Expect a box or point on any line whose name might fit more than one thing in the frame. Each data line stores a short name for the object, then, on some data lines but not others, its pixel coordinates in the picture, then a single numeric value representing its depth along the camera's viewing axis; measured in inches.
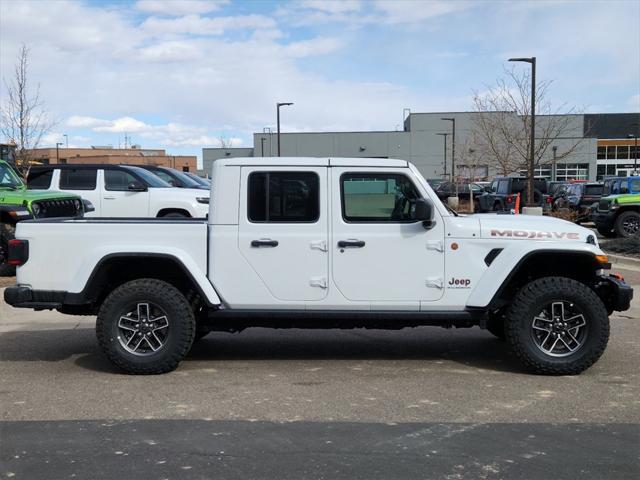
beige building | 3110.2
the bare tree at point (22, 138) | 890.4
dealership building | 2603.3
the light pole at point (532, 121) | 886.4
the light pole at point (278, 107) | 1290.6
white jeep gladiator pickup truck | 231.3
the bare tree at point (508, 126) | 1163.9
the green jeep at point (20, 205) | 421.1
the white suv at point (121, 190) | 514.9
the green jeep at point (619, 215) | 684.1
